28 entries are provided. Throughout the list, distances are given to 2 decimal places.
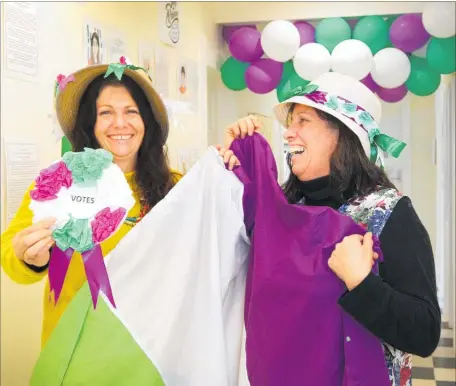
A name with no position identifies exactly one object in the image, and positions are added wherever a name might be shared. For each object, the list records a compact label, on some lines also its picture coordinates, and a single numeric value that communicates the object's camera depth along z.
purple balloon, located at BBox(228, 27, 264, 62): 4.70
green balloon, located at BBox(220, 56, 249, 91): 4.90
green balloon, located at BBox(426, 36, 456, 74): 4.29
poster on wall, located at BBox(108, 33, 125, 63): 3.32
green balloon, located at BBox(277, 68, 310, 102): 4.54
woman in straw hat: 1.64
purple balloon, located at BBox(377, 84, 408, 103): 4.66
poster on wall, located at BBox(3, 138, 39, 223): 2.40
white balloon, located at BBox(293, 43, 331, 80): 4.25
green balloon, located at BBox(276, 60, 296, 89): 4.64
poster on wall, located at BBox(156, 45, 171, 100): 4.01
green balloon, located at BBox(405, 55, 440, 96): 4.49
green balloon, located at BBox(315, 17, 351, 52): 4.45
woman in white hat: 1.32
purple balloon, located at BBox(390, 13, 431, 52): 4.37
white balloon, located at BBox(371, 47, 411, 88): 4.36
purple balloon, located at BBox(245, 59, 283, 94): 4.66
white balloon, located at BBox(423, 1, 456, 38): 4.16
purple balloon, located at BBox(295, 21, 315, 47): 4.57
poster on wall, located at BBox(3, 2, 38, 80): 2.38
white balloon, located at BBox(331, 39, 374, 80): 4.18
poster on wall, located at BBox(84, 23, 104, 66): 3.01
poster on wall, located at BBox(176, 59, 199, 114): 4.46
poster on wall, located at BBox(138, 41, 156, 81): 3.74
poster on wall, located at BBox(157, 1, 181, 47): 4.06
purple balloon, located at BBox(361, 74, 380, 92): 4.54
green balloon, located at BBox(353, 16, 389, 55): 4.48
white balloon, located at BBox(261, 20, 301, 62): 4.36
